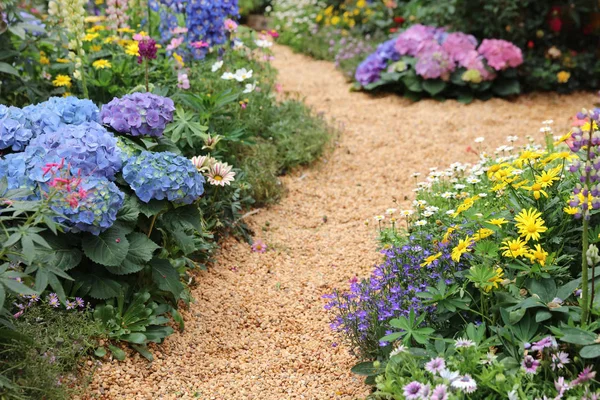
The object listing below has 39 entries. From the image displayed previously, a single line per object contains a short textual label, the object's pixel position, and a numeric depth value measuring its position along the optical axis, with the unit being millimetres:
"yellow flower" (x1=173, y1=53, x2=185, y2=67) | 4215
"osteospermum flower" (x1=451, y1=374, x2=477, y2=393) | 2086
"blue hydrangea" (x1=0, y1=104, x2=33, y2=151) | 2840
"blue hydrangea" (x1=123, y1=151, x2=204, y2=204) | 2764
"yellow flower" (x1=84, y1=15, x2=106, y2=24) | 4423
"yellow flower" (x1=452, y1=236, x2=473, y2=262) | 2463
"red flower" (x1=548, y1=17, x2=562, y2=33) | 6181
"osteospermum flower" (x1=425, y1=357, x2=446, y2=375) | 2176
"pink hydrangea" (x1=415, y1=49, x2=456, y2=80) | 5969
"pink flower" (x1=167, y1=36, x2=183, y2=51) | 4523
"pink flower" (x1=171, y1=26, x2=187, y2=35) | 4590
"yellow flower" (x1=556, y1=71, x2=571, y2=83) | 6047
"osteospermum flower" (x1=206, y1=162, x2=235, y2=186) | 3308
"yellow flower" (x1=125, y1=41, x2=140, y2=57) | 4051
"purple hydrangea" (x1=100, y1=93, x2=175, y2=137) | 3049
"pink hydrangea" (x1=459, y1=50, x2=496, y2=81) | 5965
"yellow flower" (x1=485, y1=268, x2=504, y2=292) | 2408
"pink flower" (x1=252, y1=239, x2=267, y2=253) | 3830
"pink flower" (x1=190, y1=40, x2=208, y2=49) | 4594
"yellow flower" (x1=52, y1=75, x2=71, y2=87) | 3980
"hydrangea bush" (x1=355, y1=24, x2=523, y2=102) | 5980
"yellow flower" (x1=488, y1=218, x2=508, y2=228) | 2500
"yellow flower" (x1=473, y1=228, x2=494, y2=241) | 2549
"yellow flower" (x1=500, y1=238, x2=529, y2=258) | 2408
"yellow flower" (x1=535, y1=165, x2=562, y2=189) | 2672
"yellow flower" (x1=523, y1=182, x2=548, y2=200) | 2555
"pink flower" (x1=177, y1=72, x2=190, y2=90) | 4031
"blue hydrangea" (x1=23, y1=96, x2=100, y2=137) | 2951
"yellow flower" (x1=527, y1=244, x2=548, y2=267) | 2404
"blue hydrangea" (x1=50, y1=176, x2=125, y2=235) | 2498
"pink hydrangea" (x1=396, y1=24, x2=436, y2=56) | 6262
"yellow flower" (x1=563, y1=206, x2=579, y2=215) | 2418
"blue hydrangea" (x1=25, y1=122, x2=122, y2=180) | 2660
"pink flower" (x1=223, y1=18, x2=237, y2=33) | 4789
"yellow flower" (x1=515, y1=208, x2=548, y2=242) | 2455
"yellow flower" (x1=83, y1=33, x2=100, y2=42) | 4117
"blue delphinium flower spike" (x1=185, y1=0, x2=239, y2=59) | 4734
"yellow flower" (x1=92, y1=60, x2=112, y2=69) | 3991
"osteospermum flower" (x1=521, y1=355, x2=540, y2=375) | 2174
